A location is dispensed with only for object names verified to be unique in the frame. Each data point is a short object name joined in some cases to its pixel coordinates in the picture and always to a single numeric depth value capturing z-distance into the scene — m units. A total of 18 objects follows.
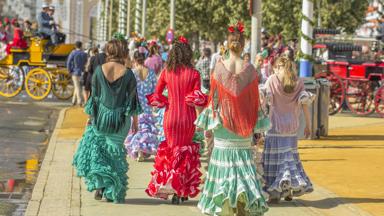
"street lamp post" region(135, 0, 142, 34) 49.37
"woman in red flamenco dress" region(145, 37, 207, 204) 11.08
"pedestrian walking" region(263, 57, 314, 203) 11.15
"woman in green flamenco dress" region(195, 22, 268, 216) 9.38
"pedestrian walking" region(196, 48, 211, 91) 31.34
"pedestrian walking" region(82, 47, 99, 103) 23.28
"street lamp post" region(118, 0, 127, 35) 52.59
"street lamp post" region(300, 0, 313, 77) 19.91
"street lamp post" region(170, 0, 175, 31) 40.97
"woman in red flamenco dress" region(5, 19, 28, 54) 28.81
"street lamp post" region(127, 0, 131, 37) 58.27
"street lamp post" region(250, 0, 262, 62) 18.70
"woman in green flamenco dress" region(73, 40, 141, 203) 11.09
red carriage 23.44
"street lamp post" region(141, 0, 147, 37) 49.11
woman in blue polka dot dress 15.22
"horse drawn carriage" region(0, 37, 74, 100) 28.77
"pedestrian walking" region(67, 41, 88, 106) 27.98
